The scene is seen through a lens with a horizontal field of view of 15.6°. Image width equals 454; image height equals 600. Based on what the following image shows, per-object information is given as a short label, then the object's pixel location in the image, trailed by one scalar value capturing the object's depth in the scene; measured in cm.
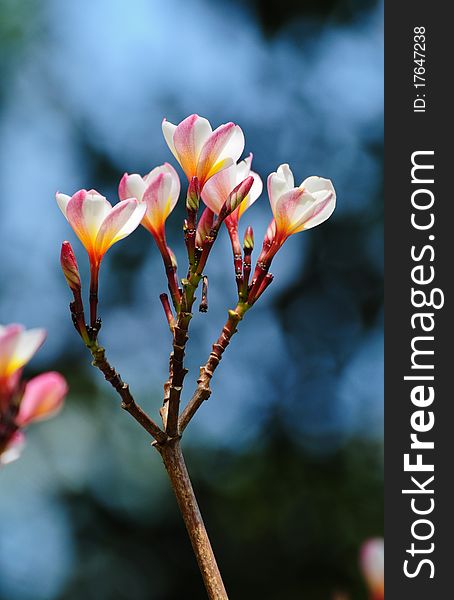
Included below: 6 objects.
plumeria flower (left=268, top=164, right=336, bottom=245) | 97
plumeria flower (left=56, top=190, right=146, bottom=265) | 92
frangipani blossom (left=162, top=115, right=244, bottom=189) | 96
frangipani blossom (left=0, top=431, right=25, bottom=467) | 82
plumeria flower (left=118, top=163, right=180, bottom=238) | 96
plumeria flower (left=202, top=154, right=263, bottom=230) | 95
